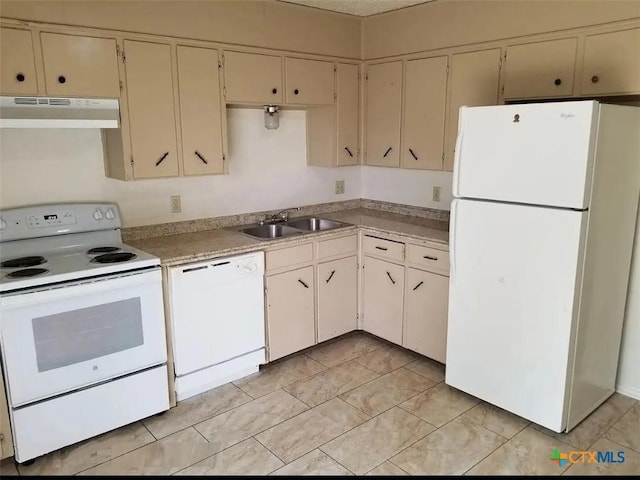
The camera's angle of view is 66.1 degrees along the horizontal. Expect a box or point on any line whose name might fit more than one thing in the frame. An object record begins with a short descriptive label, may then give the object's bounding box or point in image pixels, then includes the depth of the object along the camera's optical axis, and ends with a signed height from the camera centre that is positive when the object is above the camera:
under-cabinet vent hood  2.37 +0.19
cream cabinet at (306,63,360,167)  3.77 +0.17
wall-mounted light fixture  3.57 +0.23
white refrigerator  2.30 -0.52
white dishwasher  2.82 -1.02
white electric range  2.29 -0.87
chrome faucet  3.77 -0.51
